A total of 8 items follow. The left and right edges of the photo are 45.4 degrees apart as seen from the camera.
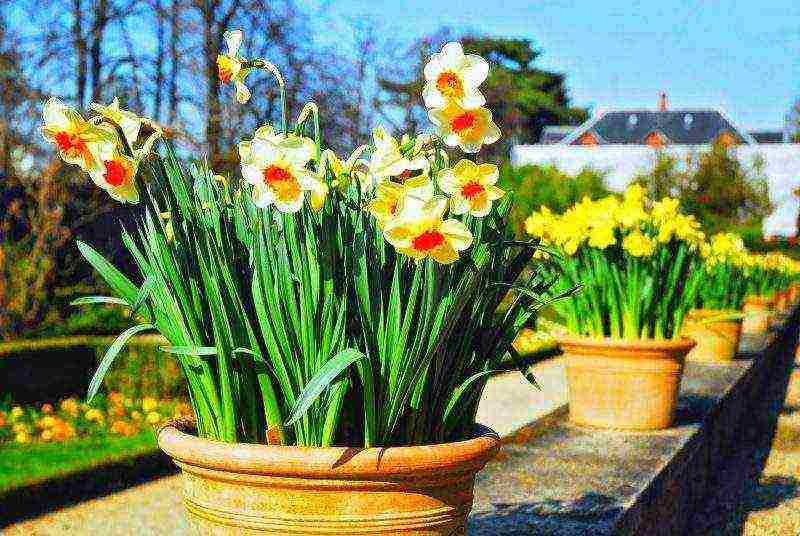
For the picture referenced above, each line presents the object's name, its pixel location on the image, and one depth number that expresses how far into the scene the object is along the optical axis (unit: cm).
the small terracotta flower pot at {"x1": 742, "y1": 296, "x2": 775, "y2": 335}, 973
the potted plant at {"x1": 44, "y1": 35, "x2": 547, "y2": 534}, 145
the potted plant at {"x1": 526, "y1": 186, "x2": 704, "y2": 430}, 361
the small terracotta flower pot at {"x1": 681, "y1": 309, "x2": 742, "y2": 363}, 637
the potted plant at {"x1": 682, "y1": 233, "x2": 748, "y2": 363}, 640
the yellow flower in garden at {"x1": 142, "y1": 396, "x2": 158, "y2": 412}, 630
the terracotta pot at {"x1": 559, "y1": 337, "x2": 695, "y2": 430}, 359
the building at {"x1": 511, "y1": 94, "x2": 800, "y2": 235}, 3500
